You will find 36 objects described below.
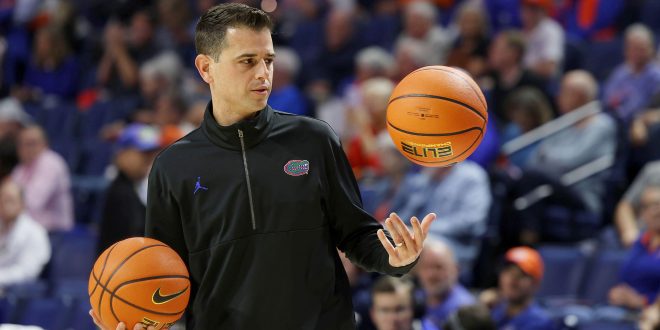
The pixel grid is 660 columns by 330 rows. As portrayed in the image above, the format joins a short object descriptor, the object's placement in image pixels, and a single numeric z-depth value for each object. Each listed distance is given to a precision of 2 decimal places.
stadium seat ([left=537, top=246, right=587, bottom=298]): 14.64
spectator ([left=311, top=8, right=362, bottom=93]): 22.11
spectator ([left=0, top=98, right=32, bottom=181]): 18.41
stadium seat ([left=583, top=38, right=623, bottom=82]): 19.72
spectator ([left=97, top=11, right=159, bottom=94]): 24.06
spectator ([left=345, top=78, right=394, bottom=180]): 17.84
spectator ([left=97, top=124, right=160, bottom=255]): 13.62
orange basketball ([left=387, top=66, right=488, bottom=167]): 6.85
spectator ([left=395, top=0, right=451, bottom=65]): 20.55
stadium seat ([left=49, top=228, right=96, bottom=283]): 17.14
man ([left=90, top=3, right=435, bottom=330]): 6.48
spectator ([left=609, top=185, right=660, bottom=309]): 13.32
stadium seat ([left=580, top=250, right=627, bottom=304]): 14.48
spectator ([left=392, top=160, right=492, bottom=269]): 15.09
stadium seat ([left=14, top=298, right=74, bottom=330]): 14.87
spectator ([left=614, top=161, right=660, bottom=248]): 15.16
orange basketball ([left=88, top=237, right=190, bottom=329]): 6.41
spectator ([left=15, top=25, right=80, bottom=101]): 25.00
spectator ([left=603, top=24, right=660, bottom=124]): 17.89
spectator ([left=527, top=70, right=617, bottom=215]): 16.33
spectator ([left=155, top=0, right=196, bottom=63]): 24.39
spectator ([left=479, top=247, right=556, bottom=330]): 12.58
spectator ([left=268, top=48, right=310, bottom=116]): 19.80
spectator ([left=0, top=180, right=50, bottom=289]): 16.20
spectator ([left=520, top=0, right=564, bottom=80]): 19.23
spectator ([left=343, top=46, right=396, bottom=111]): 19.80
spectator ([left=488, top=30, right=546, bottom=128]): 18.56
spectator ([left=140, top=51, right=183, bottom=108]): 21.16
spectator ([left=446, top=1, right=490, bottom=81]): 19.91
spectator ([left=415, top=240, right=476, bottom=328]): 12.82
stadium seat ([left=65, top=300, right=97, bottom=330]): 14.62
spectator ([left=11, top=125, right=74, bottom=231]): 18.69
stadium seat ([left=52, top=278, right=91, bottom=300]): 15.33
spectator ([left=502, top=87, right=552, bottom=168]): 17.59
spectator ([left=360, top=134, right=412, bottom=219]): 15.92
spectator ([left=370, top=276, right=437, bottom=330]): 11.51
